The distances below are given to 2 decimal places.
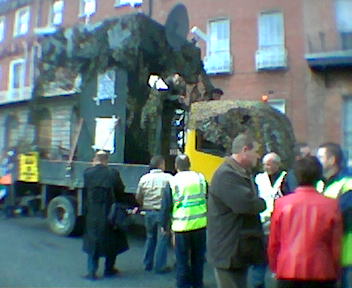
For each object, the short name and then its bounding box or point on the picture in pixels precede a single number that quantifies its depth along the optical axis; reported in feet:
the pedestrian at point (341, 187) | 11.03
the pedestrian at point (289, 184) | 17.57
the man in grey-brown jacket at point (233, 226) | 12.23
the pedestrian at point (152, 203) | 23.20
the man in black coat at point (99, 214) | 20.89
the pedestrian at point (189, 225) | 19.06
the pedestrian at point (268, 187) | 18.10
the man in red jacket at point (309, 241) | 10.18
